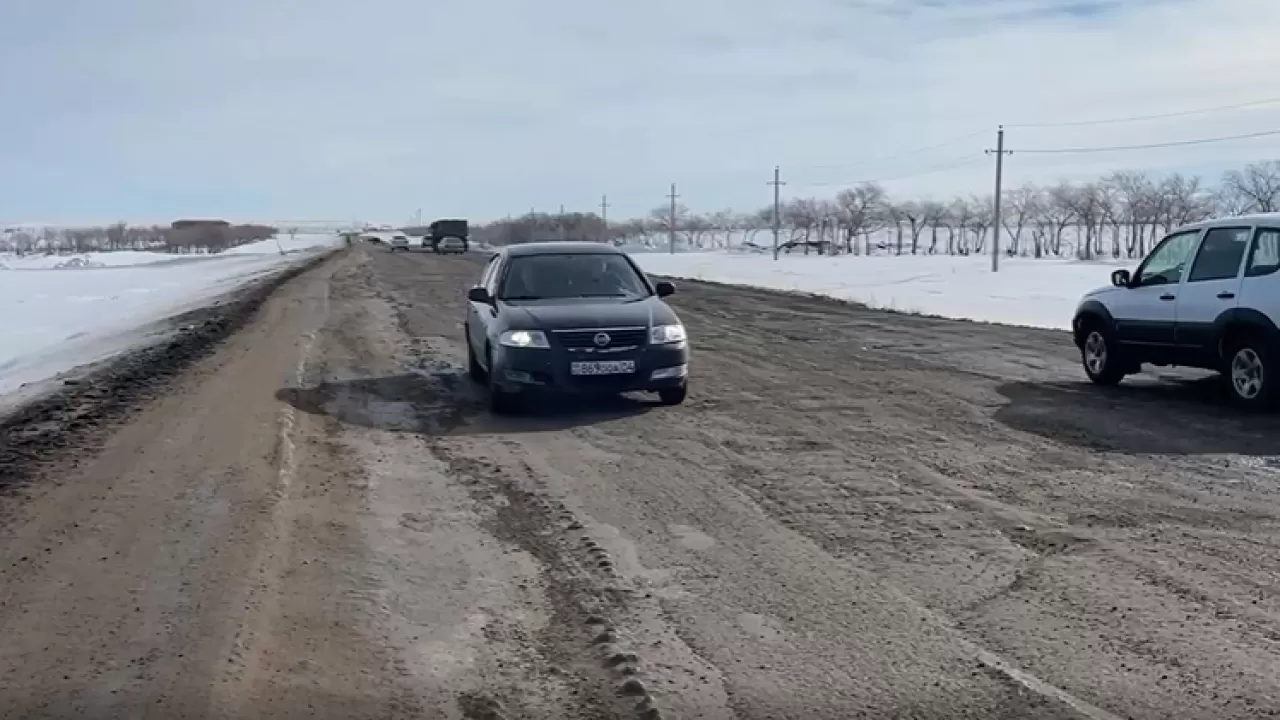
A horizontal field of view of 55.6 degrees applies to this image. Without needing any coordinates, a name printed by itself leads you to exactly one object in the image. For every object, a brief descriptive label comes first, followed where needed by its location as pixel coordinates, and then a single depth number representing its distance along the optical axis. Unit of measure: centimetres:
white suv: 1075
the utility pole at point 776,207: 7639
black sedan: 1097
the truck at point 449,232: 8494
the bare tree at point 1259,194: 7175
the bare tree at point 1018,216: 11269
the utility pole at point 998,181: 5269
